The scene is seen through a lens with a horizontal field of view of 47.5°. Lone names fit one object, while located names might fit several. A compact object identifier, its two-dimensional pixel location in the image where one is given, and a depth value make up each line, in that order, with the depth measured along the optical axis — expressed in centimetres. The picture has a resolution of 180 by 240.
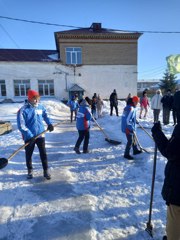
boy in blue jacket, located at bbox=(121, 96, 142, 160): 546
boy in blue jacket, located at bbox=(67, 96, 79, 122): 1227
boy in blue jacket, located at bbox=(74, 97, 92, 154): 614
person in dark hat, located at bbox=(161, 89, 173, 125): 1000
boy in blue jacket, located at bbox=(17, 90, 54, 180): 414
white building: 2820
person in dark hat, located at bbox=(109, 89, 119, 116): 1345
